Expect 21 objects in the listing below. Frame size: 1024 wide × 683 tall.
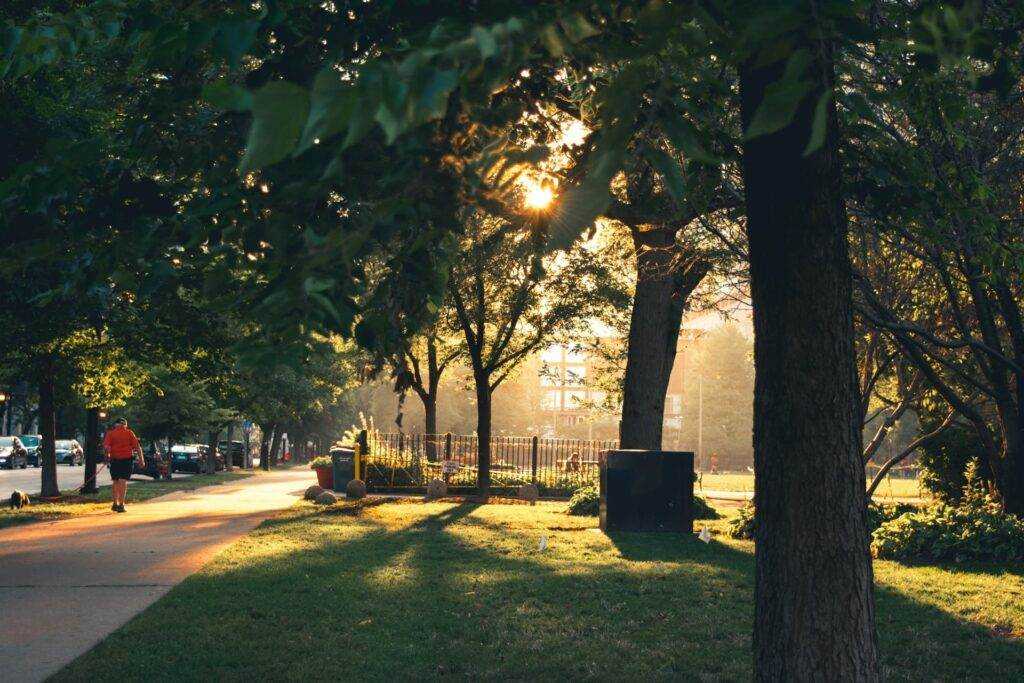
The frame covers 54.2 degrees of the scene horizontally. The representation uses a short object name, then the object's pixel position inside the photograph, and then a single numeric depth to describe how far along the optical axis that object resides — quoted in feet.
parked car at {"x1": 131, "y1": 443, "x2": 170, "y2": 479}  124.26
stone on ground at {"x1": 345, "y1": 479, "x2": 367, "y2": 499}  78.79
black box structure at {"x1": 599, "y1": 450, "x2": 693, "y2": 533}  47.80
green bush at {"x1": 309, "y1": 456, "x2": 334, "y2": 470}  98.69
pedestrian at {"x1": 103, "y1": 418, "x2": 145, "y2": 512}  65.00
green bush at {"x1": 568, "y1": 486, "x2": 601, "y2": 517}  62.39
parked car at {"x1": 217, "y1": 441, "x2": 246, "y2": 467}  177.25
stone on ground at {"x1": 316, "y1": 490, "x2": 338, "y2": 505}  72.53
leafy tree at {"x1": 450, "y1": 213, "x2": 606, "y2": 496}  84.23
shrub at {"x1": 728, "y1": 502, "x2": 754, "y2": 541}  48.60
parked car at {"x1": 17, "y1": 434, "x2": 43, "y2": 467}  180.34
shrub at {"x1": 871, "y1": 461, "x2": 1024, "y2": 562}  38.06
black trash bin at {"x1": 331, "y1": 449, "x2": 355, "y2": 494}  89.97
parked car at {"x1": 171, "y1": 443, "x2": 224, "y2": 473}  140.36
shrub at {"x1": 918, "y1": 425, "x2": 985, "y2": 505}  65.38
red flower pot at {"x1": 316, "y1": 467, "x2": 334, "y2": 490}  94.73
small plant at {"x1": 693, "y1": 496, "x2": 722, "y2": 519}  63.31
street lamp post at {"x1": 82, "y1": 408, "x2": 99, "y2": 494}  82.17
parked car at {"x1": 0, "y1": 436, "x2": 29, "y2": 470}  158.61
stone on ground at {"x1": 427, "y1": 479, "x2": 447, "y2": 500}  80.79
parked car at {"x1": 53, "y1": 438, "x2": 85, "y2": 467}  178.09
